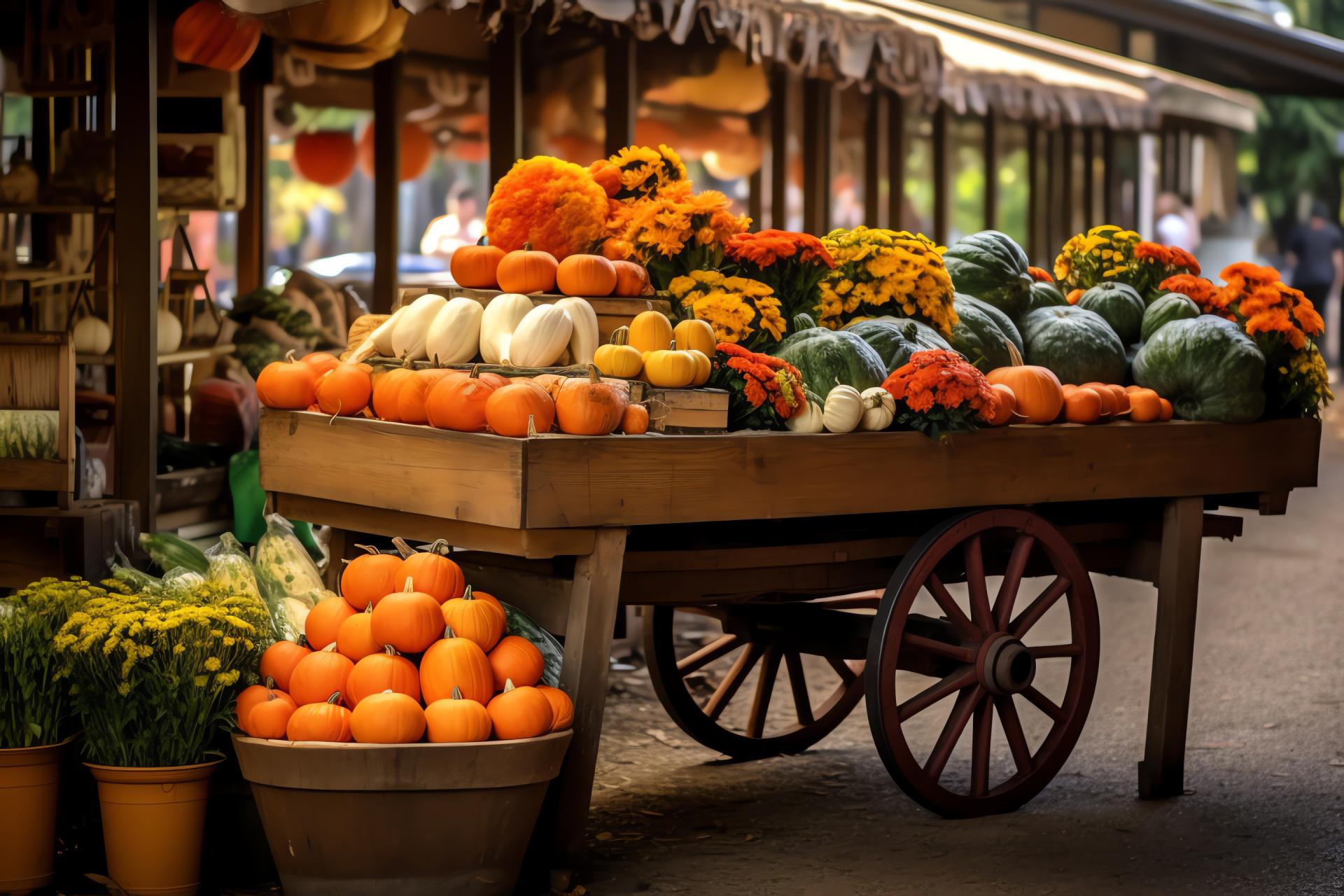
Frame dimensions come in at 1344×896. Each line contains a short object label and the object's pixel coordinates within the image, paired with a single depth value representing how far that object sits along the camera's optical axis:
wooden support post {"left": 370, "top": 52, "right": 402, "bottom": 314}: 7.57
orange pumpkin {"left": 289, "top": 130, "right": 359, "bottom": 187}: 10.20
